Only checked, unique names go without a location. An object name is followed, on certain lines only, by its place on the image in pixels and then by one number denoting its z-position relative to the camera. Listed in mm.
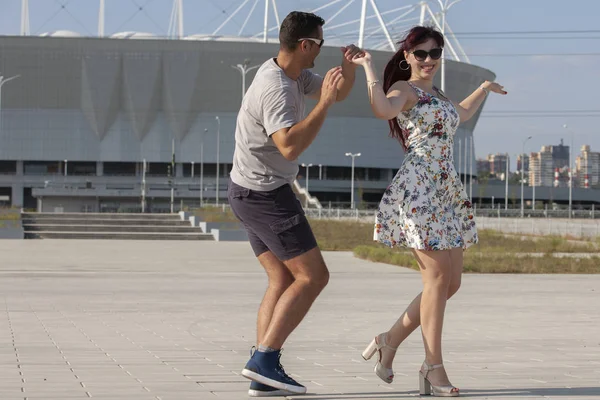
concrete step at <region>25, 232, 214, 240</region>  40000
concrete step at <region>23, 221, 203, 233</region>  41562
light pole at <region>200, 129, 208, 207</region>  102262
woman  5566
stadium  102312
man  5406
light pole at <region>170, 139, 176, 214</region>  104156
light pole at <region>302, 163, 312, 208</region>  81438
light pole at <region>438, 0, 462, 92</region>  45547
